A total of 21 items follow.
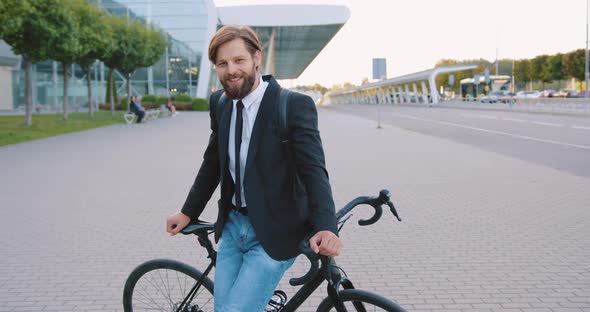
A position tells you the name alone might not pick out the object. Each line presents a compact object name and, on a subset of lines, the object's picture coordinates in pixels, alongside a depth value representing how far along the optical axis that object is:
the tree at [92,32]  26.84
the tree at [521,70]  106.97
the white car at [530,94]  80.69
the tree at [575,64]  84.62
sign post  27.30
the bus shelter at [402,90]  64.50
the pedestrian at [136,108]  30.86
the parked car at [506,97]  62.33
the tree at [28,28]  19.47
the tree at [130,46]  34.34
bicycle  2.46
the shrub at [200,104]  47.03
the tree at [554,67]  95.88
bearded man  2.48
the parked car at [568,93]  73.62
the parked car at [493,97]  66.56
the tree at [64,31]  22.47
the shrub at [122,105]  47.59
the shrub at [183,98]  48.84
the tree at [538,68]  100.74
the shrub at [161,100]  48.09
